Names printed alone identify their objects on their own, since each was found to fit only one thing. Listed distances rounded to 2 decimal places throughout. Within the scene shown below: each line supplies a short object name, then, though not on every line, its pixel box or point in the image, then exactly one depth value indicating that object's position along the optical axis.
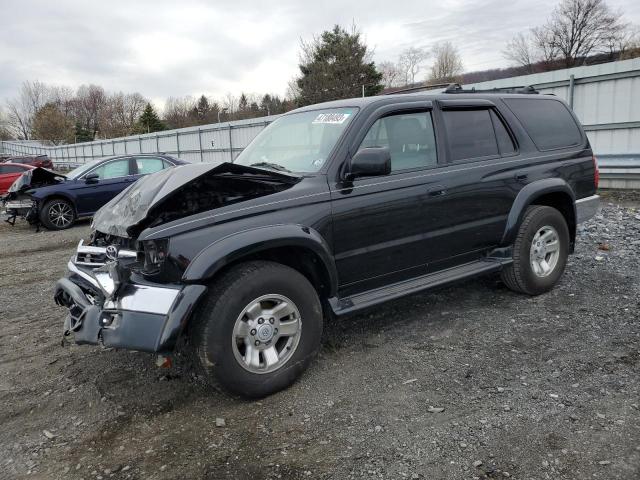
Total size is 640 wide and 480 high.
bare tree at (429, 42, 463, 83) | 52.38
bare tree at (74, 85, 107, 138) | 86.81
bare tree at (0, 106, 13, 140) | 92.81
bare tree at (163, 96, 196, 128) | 73.00
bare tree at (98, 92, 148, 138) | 78.69
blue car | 11.12
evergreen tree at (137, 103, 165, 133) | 66.19
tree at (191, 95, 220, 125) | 71.12
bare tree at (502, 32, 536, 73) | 52.12
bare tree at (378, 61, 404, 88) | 55.16
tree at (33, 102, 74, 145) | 66.56
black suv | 3.01
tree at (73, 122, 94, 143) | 73.88
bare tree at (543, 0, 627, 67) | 47.72
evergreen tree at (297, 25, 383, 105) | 39.66
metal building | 10.53
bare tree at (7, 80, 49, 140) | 95.93
